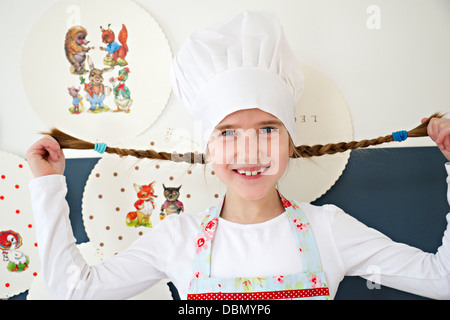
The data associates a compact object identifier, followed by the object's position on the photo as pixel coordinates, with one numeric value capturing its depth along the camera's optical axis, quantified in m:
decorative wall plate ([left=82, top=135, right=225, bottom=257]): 1.17
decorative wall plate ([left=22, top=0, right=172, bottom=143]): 1.18
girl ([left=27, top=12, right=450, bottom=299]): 0.88
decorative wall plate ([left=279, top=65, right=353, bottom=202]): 1.15
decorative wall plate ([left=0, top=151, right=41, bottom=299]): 1.20
